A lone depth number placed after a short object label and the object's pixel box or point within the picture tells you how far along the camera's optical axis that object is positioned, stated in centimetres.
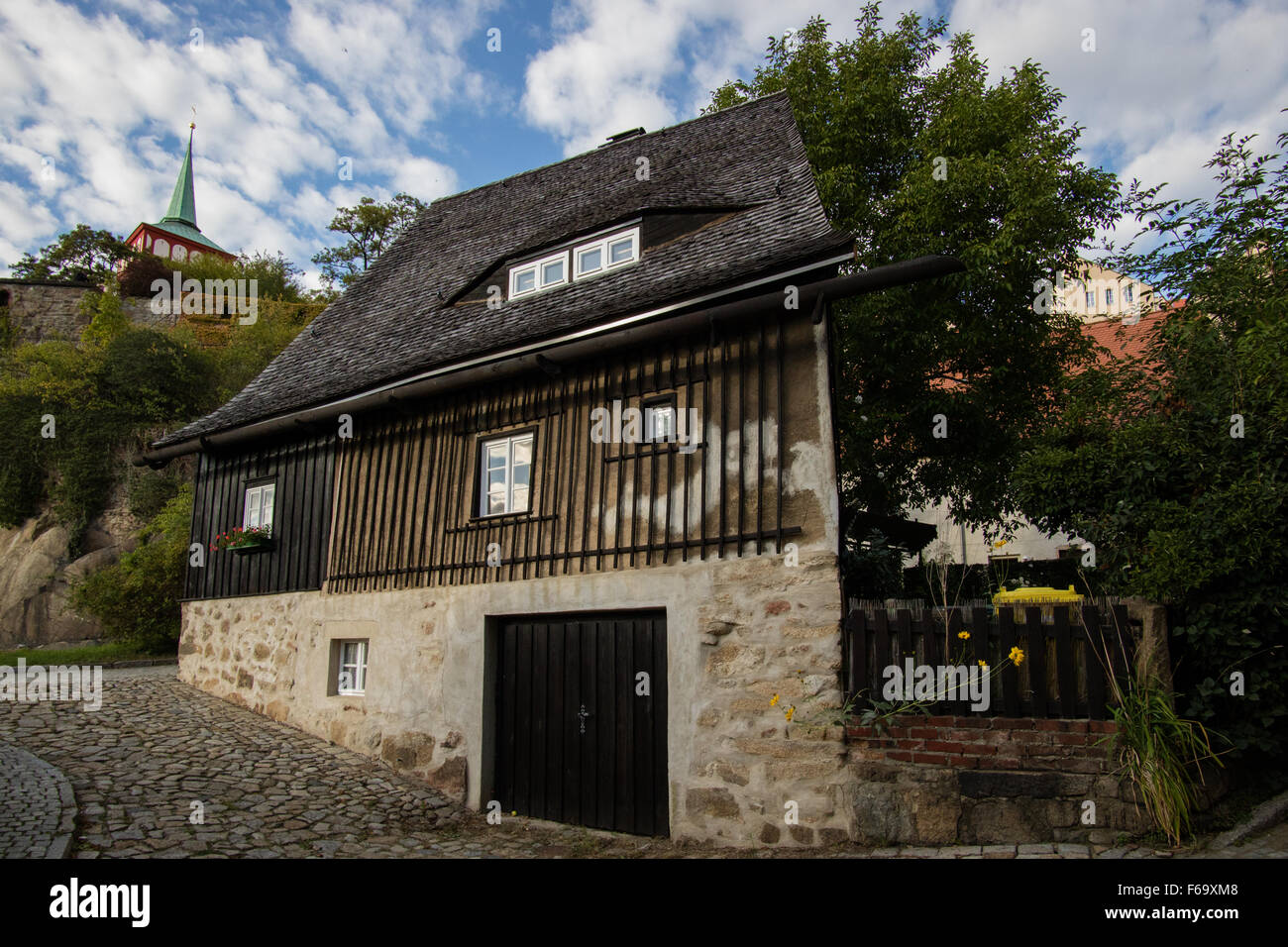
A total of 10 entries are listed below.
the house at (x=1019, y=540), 2050
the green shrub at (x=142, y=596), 1515
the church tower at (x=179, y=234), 4500
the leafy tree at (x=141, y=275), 3253
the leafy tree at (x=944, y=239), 1229
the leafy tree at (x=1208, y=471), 527
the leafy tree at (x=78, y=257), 3681
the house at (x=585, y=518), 659
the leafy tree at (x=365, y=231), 2905
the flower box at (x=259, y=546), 1064
